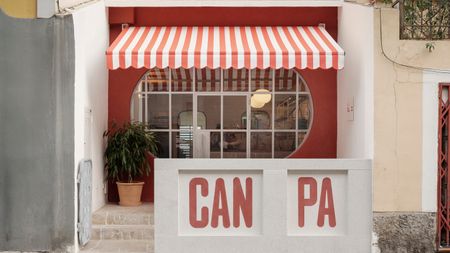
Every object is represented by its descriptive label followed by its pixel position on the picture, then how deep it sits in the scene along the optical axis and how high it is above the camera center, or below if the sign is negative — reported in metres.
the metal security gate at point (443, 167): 8.45 -0.86
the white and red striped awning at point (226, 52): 8.95 +1.28
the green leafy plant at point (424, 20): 8.51 +1.79
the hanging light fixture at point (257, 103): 11.29 +0.38
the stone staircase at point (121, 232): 8.68 -2.18
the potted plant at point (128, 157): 10.11 -0.82
